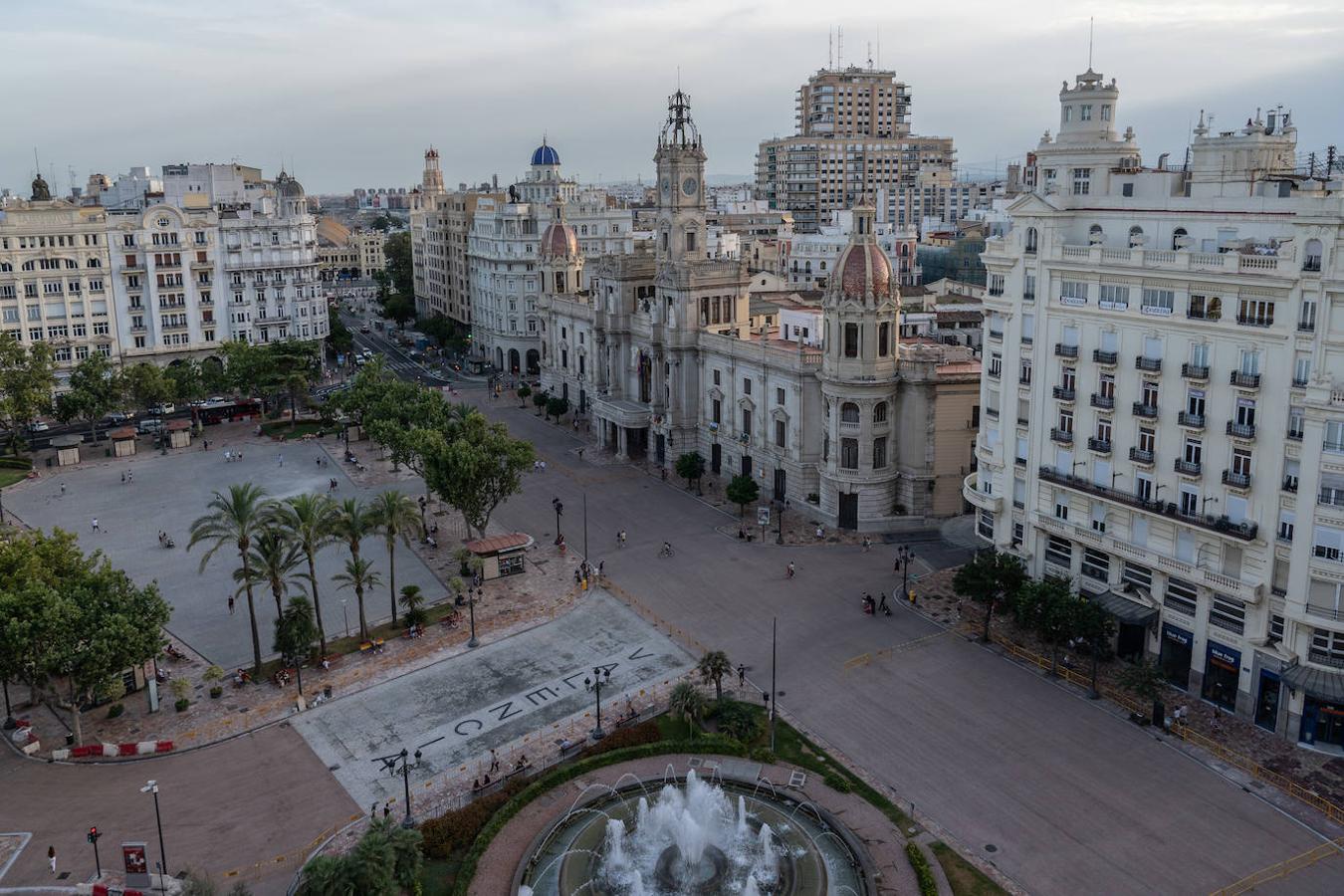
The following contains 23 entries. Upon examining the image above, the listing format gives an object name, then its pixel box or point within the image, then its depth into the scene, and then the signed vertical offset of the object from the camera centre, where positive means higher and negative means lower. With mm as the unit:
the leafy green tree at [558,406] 117750 -17596
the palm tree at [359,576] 60750 -18681
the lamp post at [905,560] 68312 -21359
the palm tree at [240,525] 56812 -14569
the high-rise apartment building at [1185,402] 47406 -8300
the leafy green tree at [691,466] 91438 -18966
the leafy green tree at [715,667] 52469 -20817
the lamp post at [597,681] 50594 -22679
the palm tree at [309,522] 58000 -14810
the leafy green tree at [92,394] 106625 -14051
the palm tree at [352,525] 60125 -15575
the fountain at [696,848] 39719 -23537
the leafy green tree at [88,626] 48562 -17336
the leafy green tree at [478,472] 72438 -15315
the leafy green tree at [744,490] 83000 -19169
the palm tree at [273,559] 56594 -16456
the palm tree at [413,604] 63844 -21843
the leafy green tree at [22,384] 103375 -12640
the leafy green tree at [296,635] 56500 -20324
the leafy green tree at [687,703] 50094 -21500
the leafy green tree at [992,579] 59531 -18996
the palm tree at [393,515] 62938 -15732
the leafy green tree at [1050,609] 54406 -19196
